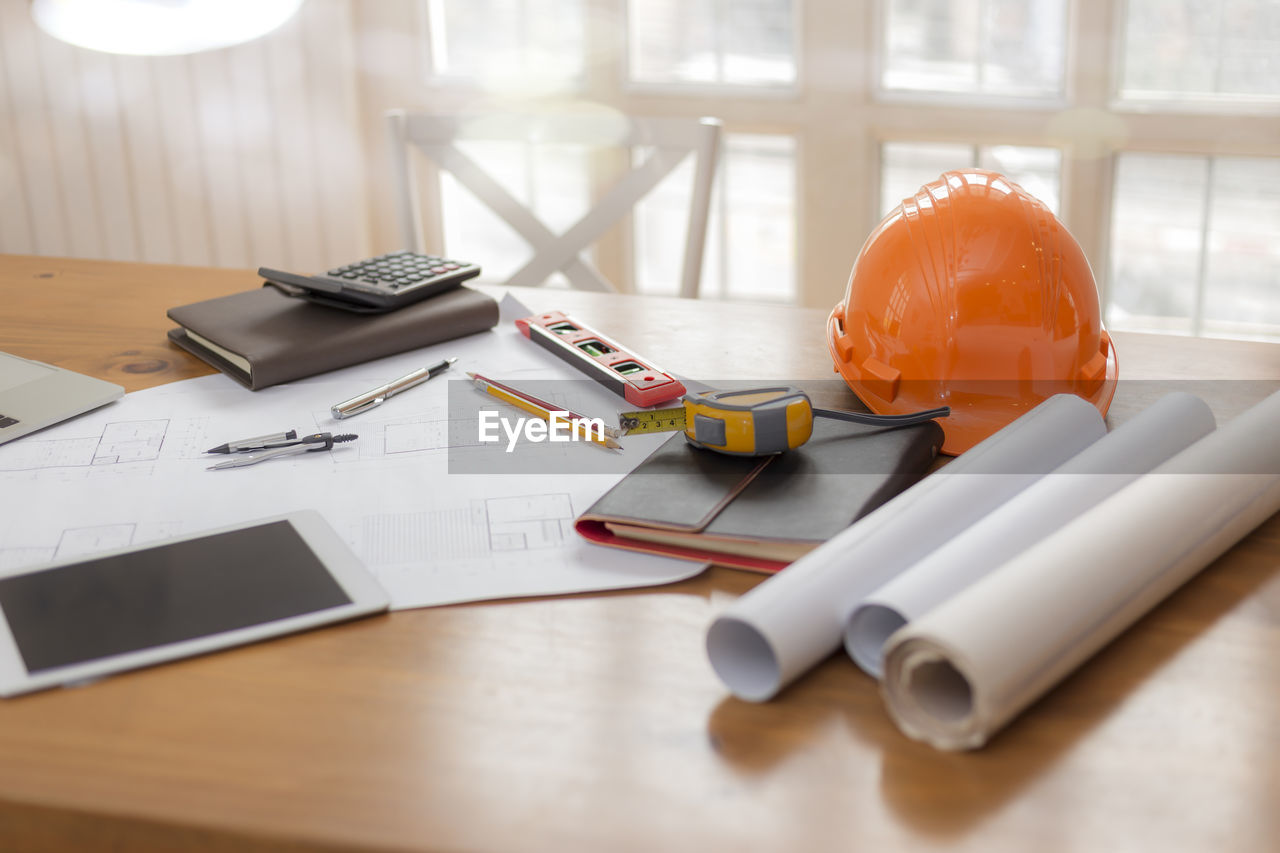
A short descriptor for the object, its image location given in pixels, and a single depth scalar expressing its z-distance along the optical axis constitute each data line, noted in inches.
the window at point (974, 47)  98.2
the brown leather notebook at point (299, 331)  38.9
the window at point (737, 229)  110.6
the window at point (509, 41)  109.6
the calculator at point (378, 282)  41.6
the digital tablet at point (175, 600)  23.1
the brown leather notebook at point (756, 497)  26.1
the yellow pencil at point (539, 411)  33.3
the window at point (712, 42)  105.4
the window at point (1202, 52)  93.3
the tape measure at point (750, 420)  28.9
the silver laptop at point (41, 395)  35.7
